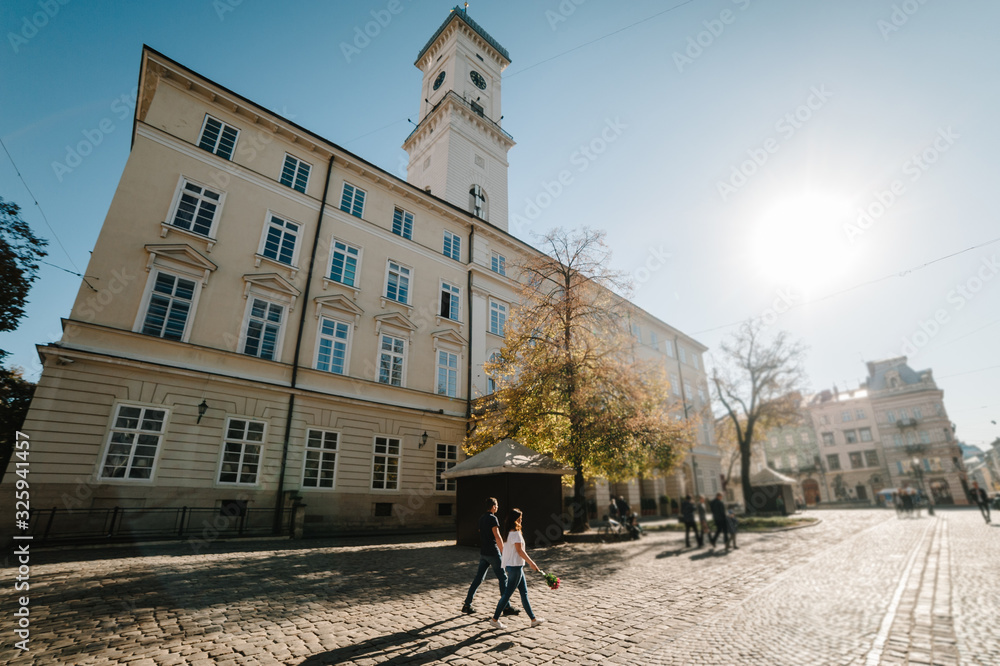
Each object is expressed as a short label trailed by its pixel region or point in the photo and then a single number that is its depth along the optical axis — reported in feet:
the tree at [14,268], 52.06
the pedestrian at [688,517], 53.62
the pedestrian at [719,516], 50.93
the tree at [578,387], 55.26
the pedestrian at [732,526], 52.04
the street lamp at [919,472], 183.52
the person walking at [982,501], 83.04
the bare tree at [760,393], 103.45
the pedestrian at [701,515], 52.53
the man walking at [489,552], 22.35
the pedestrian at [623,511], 63.46
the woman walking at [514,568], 20.86
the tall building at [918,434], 180.04
